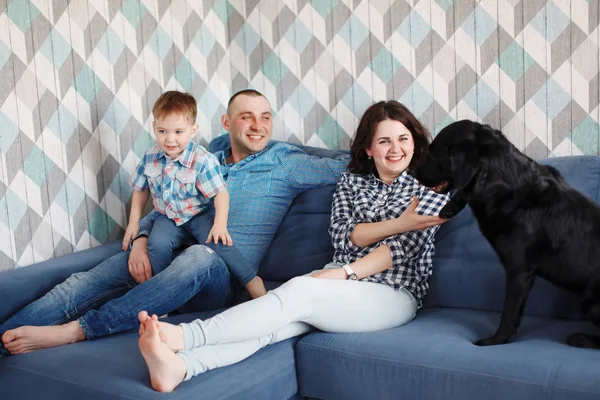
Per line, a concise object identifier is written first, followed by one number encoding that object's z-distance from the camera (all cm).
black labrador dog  180
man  214
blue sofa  171
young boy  248
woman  183
